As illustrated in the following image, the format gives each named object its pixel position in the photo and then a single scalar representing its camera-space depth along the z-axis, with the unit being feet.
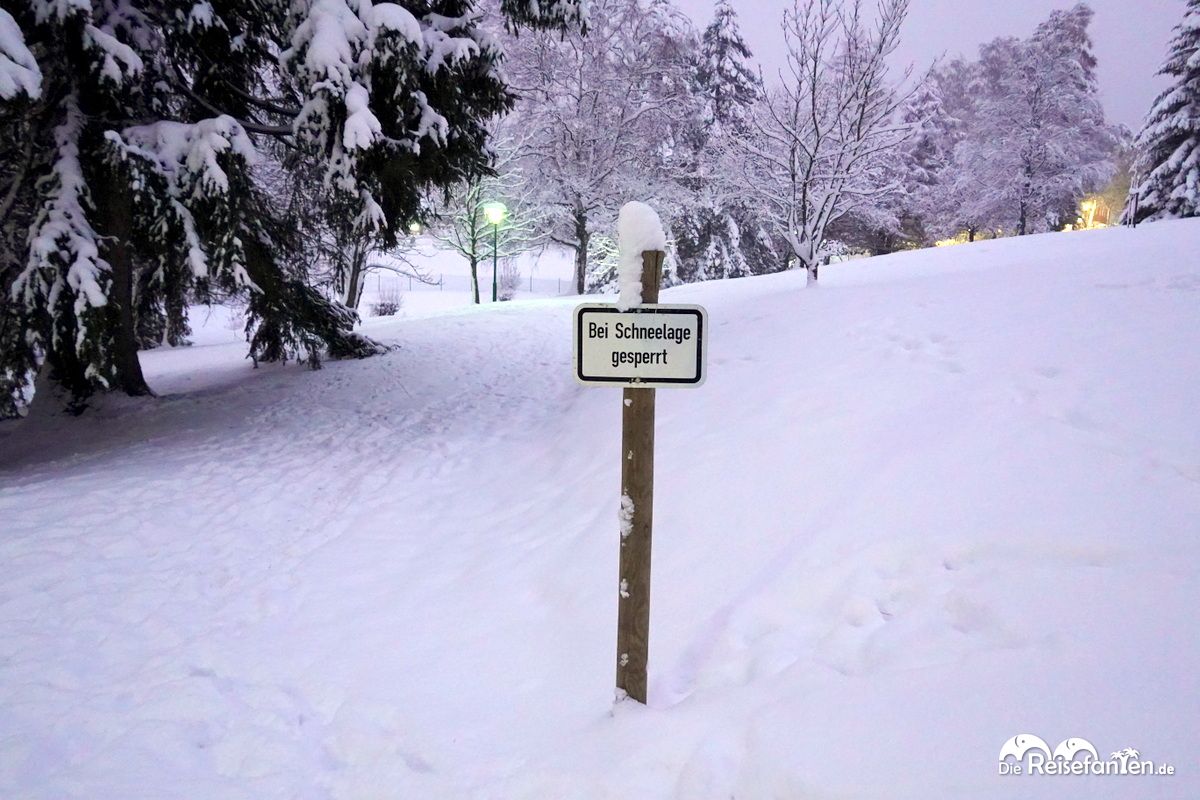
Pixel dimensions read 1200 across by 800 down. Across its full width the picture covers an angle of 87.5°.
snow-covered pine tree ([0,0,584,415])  20.47
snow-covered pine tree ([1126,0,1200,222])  62.03
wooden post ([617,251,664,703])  8.30
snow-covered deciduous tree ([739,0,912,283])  36.45
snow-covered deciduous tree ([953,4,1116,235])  83.10
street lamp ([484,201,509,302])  65.51
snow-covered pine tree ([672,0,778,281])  86.58
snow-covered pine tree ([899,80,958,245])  106.83
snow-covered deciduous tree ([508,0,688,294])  74.64
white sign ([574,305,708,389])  7.62
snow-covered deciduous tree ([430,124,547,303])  77.97
